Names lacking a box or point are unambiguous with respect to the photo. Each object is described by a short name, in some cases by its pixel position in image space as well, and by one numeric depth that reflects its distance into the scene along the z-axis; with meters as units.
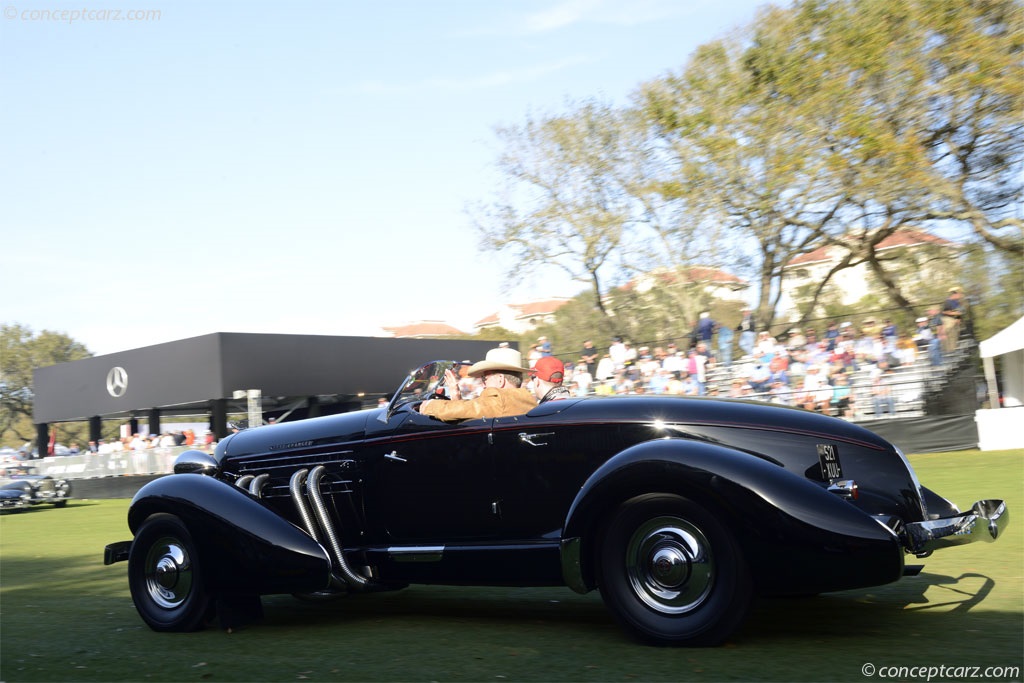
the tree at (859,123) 20.97
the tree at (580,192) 32.81
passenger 5.89
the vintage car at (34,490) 22.52
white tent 15.45
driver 5.30
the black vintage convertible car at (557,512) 4.23
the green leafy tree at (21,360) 65.88
